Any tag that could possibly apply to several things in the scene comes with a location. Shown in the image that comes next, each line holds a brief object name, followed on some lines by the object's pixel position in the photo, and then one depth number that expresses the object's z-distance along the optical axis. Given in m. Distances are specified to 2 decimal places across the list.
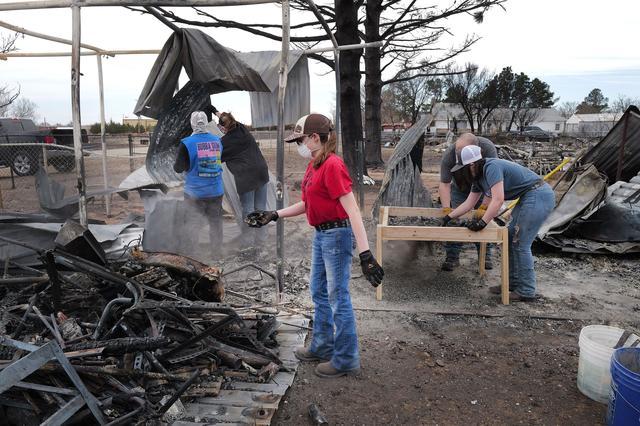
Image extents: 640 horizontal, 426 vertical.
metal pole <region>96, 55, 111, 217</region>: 7.18
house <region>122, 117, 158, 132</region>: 36.88
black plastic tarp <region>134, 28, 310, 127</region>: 5.30
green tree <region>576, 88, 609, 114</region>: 73.31
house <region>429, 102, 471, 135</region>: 47.81
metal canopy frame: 3.90
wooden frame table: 4.42
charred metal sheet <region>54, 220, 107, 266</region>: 3.57
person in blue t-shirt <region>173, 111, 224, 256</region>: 5.36
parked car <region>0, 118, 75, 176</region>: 11.20
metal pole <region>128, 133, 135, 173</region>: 9.73
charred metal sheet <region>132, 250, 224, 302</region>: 3.69
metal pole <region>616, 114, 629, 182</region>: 8.71
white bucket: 2.91
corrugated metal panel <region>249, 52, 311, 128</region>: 6.71
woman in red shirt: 2.89
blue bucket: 2.34
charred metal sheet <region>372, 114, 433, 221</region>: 6.33
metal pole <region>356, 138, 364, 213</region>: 8.27
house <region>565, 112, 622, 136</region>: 38.41
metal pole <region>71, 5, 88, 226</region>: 4.01
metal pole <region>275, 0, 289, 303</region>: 4.07
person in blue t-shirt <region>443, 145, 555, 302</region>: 4.25
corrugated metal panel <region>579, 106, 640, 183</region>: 8.80
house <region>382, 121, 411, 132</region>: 47.59
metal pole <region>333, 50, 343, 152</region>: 7.00
